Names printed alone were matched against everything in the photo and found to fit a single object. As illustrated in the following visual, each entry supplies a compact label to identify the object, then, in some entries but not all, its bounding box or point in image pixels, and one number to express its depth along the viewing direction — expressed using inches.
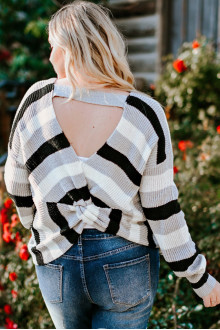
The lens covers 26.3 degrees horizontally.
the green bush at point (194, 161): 98.0
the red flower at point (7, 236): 107.3
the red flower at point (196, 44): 180.4
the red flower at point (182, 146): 149.7
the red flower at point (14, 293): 106.3
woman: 55.5
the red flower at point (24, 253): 95.6
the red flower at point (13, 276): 102.6
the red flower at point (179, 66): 179.2
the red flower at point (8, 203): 111.4
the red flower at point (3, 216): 112.6
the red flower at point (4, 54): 268.8
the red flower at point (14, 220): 105.4
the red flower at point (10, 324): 103.3
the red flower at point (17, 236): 107.9
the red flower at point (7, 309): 107.3
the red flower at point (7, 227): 107.6
